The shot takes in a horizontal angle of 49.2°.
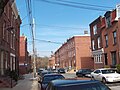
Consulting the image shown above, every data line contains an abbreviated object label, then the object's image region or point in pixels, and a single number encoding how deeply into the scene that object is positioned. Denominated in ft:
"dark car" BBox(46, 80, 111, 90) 10.43
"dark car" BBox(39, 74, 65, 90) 25.25
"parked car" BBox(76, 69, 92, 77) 62.55
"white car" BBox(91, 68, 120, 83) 38.51
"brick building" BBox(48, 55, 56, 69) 234.99
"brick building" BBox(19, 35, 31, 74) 108.41
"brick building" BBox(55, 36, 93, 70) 113.25
